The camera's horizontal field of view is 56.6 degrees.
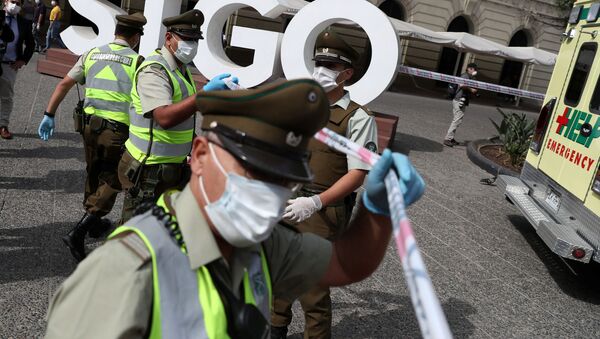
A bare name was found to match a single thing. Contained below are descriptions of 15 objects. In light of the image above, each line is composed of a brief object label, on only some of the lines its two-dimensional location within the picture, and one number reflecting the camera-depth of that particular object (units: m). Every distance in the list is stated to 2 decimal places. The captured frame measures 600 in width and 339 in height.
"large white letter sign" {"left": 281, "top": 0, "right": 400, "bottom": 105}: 8.66
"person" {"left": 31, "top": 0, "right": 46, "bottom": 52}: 17.96
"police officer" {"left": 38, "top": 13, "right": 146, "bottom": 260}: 4.23
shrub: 9.95
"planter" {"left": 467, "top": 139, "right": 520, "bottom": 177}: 9.40
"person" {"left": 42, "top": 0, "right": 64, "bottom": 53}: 17.38
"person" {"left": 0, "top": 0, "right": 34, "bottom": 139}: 6.51
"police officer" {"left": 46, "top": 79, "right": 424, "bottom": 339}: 1.25
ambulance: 5.00
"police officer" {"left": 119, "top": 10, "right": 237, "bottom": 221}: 3.38
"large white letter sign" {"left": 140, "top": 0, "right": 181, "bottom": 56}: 10.59
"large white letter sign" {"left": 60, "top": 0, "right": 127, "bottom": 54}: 10.65
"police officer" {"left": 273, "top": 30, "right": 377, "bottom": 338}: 3.13
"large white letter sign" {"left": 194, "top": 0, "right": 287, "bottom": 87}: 9.95
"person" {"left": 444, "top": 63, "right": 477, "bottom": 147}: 11.44
